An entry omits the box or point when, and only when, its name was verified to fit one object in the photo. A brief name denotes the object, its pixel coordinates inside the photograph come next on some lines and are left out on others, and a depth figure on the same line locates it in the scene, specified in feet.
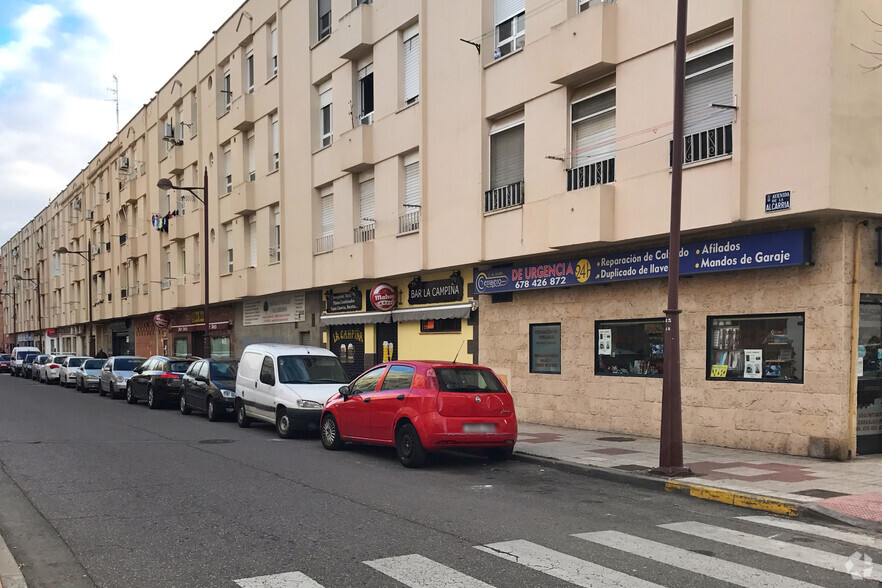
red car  35.73
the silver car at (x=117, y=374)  87.97
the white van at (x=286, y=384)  47.67
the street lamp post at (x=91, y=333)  185.37
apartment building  36.06
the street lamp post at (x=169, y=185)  89.03
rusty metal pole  32.48
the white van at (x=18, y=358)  162.98
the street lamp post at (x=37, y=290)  230.34
